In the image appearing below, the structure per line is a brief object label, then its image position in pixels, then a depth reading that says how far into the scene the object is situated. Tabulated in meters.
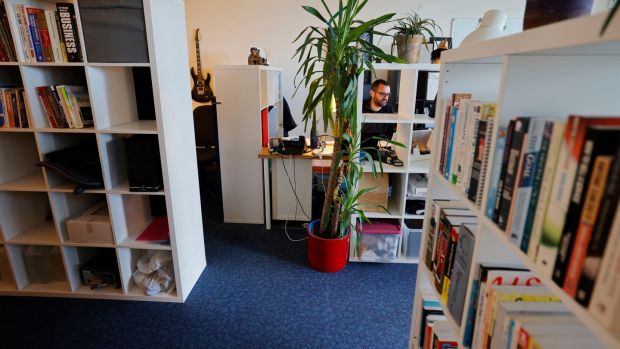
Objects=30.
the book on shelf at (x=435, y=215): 1.14
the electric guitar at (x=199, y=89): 4.42
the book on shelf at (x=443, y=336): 1.12
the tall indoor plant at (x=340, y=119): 1.98
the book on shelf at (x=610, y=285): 0.44
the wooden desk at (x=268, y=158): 2.84
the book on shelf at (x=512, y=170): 0.65
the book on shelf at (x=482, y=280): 0.79
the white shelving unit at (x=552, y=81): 0.50
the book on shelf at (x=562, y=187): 0.50
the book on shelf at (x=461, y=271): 0.91
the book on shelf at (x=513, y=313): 0.71
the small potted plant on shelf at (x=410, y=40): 2.25
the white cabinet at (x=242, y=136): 2.86
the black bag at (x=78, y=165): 1.84
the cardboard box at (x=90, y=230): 2.02
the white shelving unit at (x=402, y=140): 2.23
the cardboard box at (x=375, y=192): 2.55
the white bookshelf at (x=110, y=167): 1.79
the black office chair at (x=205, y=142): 3.68
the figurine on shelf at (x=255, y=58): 3.20
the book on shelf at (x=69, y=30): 1.69
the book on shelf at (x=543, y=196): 0.57
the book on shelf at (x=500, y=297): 0.75
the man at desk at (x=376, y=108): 2.62
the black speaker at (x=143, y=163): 1.88
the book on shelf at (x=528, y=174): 0.60
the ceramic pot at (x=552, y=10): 0.69
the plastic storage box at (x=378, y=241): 2.47
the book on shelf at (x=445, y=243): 1.05
